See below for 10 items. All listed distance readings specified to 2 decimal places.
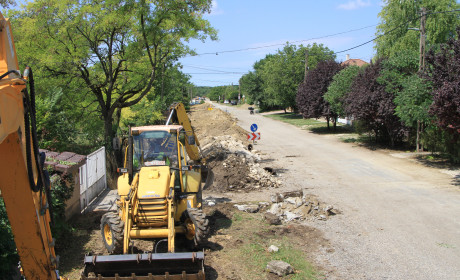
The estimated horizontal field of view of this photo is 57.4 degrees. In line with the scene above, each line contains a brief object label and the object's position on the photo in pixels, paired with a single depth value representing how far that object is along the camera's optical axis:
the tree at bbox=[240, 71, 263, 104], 76.88
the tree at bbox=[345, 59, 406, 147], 25.53
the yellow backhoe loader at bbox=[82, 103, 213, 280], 7.14
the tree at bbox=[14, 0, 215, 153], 16.31
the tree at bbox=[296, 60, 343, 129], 38.41
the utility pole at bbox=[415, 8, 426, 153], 23.44
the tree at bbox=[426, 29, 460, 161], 16.08
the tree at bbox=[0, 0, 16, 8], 19.87
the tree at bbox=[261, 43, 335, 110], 54.59
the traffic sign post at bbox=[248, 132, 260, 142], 25.40
